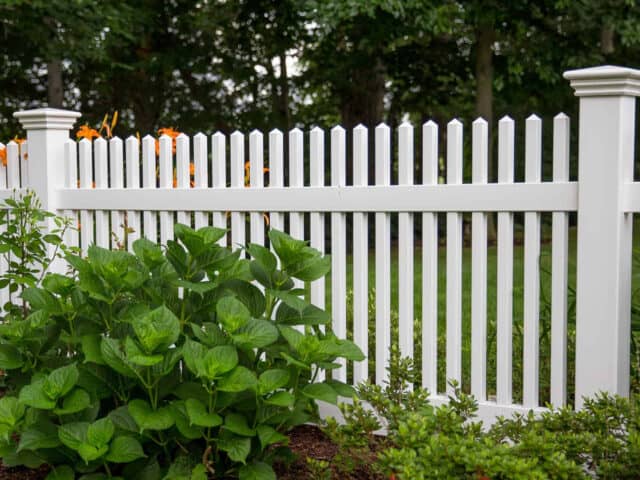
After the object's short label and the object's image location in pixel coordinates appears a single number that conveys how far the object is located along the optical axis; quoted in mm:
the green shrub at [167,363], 2740
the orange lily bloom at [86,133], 4816
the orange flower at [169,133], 4574
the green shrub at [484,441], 2385
